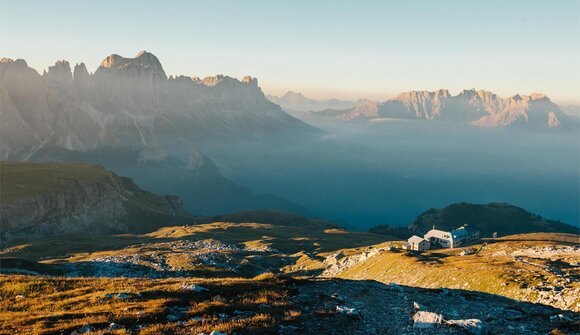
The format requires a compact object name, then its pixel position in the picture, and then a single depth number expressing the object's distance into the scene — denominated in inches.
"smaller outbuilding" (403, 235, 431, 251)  6865.2
